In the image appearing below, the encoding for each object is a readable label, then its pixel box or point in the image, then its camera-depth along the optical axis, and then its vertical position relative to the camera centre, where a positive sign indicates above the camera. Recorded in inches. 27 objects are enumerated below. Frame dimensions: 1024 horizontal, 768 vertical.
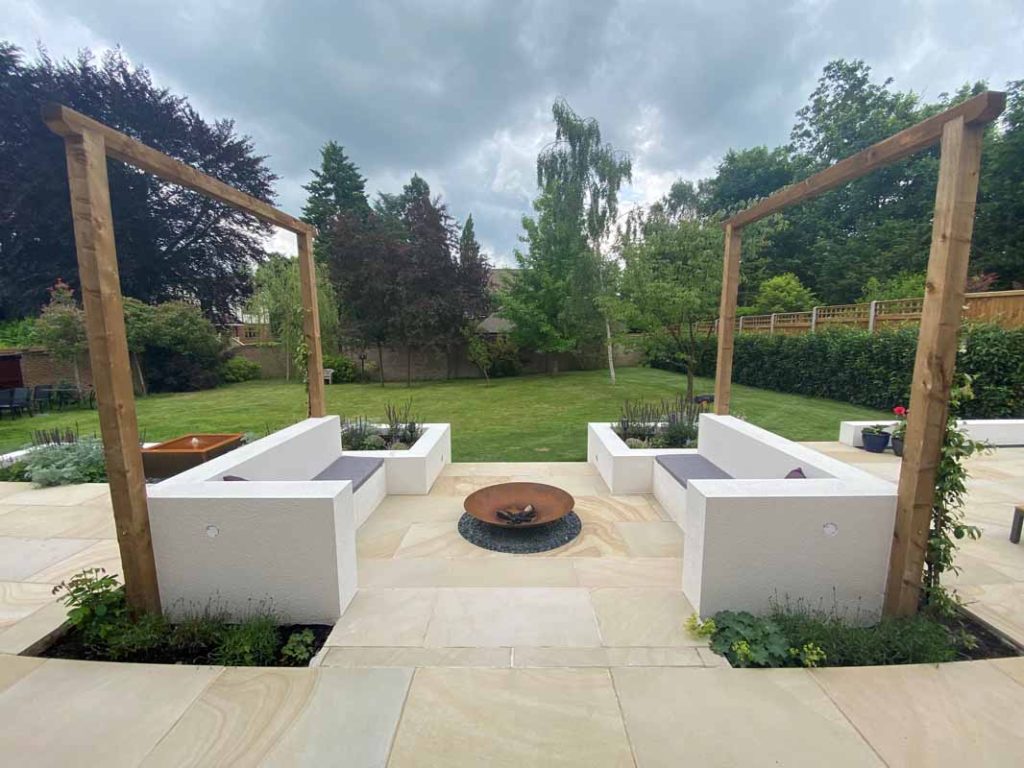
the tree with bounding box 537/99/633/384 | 515.5 +186.0
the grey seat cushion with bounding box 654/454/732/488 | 160.7 -53.0
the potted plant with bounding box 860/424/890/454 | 250.1 -62.2
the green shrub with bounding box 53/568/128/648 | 94.7 -60.0
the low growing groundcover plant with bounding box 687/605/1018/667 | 87.4 -63.6
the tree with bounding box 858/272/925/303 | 533.7 +53.1
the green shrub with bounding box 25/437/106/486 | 201.2 -60.8
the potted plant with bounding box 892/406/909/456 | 236.1 -56.4
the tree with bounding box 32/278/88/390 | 450.6 +5.1
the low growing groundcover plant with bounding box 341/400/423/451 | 219.1 -52.2
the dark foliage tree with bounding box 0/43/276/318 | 533.6 +186.0
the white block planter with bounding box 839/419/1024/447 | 255.1 -60.0
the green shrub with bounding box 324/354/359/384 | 685.3 -55.4
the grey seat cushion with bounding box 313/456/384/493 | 163.9 -53.8
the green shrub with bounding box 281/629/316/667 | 90.7 -65.7
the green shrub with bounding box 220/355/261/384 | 665.0 -55.3
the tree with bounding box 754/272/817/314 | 690.8 +52.2
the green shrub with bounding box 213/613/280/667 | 89.5 -64.3
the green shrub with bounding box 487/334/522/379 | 689.6 -40.3
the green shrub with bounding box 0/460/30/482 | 209.7 -65.6
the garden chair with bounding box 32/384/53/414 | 436.1 -61.0
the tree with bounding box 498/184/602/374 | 535.8 +59.0
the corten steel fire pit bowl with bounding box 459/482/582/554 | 144.6 -62.4
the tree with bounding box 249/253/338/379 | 606.5 +42.5
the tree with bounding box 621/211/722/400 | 344.5 +40.6
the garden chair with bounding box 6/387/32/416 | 397.1 -58.6
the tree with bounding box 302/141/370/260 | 1171.9 +397.4
